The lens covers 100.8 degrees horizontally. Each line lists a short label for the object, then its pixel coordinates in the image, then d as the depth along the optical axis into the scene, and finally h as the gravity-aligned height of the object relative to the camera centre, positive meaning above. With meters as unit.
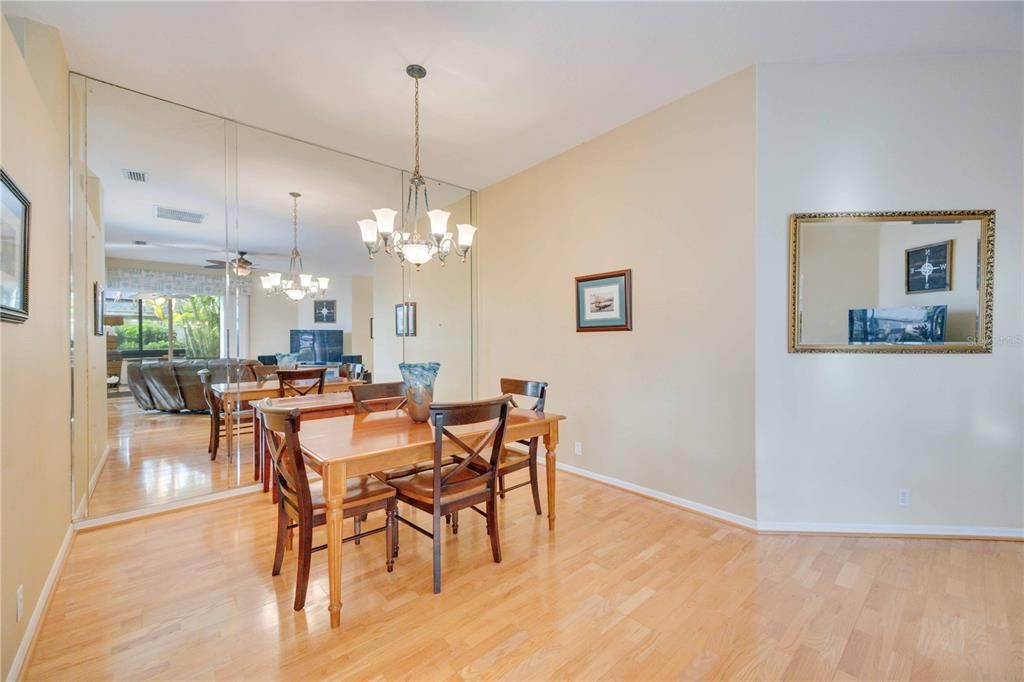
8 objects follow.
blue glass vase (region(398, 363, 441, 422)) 2.43 -0.29
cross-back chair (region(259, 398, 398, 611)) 1.83 -0.76
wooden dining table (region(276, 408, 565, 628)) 1.80 -0.52
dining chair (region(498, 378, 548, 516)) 2.74 -0.80
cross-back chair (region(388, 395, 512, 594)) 2.04 -0.76
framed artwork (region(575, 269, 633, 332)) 3.41 +0.30
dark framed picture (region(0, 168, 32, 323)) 1.46 +0.32
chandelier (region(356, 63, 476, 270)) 2.74 +0.69
